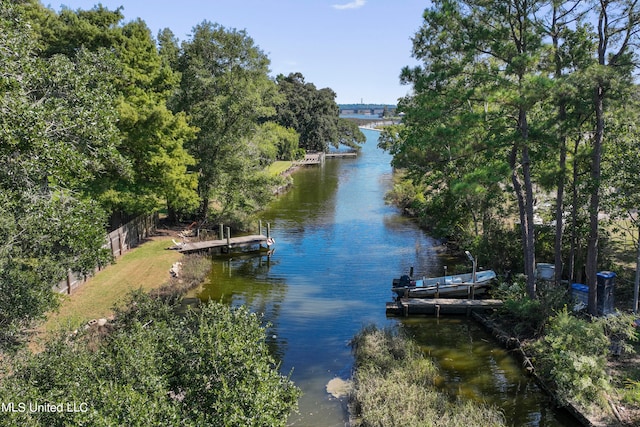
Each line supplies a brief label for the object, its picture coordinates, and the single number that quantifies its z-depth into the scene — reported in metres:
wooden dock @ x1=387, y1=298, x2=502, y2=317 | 19.88
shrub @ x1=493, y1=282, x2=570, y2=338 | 16.38
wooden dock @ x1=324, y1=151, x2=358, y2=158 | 93.75
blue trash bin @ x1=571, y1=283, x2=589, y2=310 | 16.72
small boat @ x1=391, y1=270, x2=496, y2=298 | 21.02
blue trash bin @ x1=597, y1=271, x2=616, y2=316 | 15.92
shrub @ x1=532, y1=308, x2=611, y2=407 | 11.70
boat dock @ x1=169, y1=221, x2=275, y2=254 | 27.74
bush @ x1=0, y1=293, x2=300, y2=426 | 7.09
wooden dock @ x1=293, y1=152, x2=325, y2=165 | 77.47
